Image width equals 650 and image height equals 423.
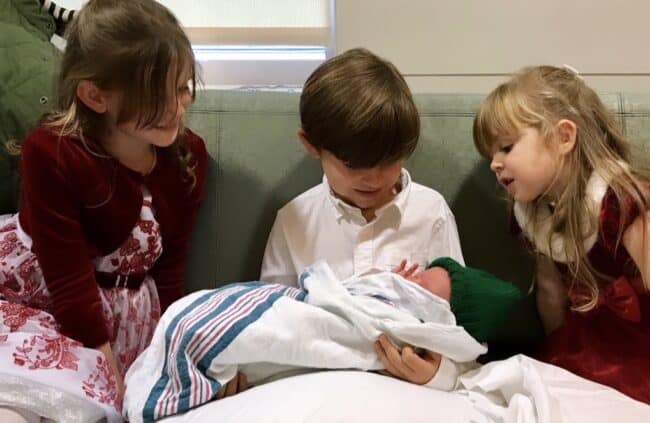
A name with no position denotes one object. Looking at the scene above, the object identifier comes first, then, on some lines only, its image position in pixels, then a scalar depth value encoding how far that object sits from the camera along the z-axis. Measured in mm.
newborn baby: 1119
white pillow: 913
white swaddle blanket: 1006
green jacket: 1252
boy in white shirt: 1112
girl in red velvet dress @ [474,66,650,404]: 1133
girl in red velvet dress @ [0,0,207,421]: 1059
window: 1735
